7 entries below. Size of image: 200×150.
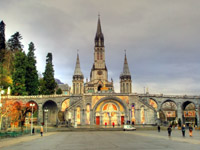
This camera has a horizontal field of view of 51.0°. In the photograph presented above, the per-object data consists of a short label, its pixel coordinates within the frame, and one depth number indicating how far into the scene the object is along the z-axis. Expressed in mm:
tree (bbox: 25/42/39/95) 54125
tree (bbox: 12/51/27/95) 50562
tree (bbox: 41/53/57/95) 58531
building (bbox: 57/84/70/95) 111675
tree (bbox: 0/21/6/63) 61756
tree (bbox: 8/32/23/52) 68062
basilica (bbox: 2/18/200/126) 50844
